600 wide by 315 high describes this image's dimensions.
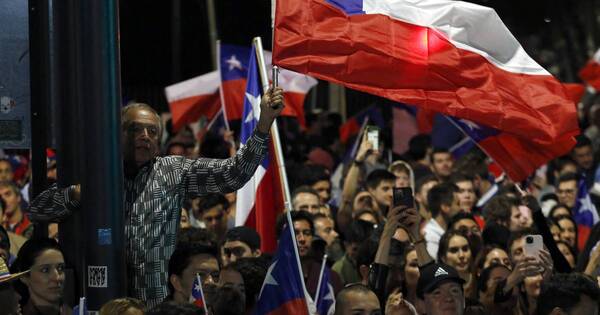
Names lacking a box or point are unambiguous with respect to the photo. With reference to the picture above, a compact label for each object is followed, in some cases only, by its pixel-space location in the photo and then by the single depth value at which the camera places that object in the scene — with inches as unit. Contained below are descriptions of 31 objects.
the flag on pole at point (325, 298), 424.2
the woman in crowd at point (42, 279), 348.8
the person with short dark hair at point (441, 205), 565.9
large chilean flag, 405.1
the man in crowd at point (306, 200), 550.0
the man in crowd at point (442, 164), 700.0
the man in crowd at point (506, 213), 564.4
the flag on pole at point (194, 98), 738.8
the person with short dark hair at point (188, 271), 358.0
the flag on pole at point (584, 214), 642.8
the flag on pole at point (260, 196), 494.3
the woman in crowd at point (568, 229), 564.1
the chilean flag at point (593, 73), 692.1
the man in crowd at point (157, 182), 352.2
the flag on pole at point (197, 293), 342.7
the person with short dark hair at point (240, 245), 452.1
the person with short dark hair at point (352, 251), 492.4
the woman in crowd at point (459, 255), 484.4
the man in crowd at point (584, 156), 756.6
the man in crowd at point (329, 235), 522.9
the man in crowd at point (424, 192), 598.5
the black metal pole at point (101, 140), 312.5
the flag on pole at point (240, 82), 683.4
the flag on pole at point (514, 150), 447.8
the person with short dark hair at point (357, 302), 358.3
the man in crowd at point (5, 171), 633.0
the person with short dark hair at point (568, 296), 363.9
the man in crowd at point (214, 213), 550.0
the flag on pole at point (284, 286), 386.0
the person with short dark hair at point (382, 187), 599.5
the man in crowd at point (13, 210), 569.2
